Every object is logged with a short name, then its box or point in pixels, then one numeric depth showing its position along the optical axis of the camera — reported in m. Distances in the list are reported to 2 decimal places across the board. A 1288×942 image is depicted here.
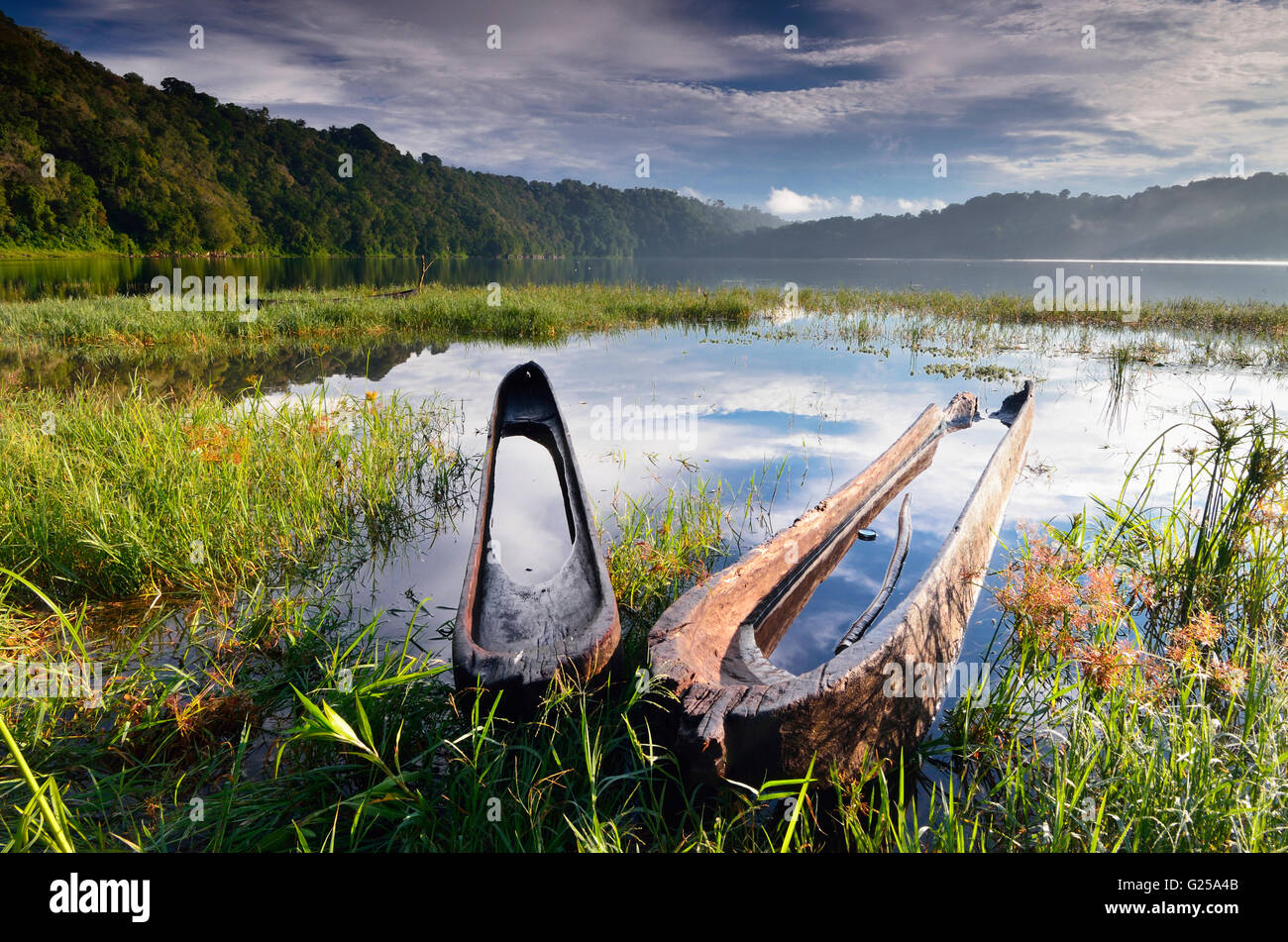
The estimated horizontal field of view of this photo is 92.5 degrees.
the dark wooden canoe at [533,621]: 2.27
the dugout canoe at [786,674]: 2.00
